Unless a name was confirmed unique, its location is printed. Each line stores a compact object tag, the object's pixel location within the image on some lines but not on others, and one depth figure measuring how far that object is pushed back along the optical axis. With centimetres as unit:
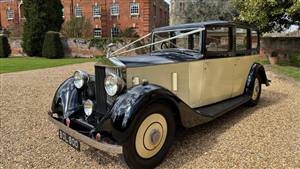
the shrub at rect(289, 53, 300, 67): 1403
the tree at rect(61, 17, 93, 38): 3009
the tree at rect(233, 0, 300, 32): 1336
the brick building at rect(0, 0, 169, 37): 3428
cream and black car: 338
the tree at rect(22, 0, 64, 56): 2475
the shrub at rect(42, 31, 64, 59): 2353
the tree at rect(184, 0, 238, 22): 2305
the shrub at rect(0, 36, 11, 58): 2512
